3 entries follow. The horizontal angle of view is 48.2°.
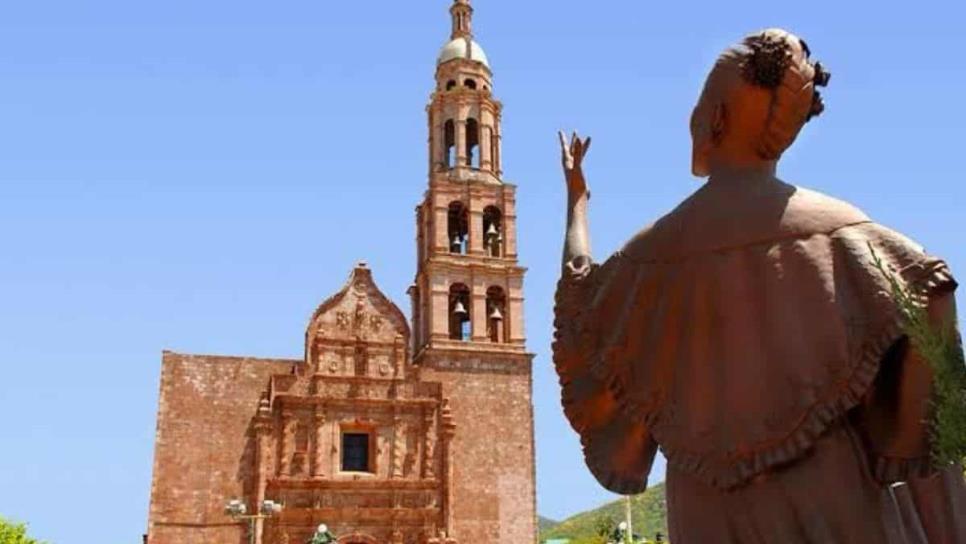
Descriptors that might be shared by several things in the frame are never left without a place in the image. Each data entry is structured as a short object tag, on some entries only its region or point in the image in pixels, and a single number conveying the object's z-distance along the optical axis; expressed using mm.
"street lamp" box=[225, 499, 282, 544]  20203
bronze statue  2619
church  24781
